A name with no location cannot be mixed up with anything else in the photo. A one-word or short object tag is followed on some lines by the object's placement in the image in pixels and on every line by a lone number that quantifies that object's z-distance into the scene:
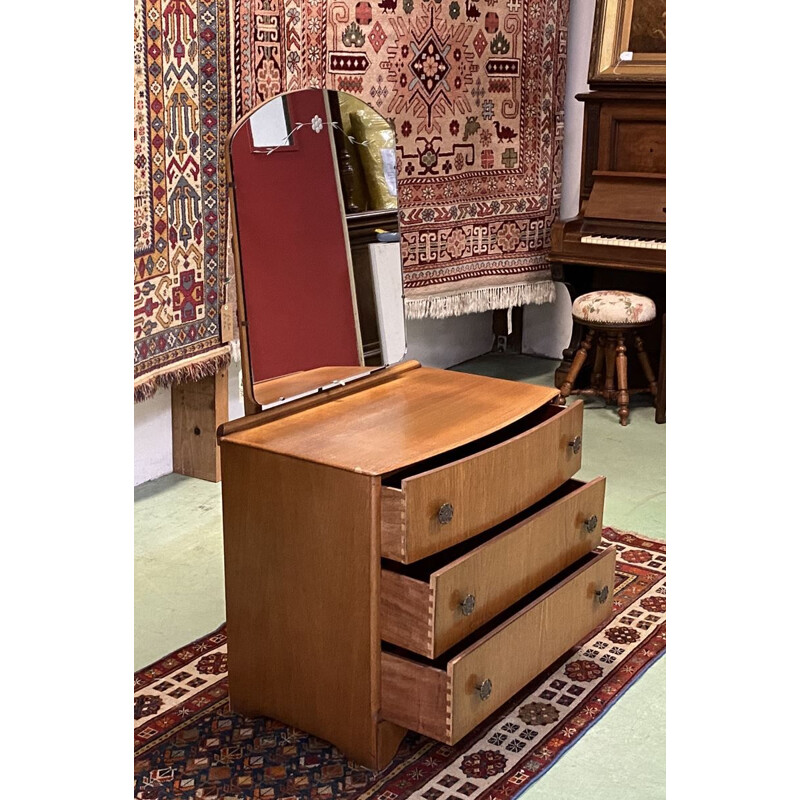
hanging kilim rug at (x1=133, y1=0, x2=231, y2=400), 3.00
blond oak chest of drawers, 1.88
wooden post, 3.57
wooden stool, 4.26
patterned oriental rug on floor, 1.97
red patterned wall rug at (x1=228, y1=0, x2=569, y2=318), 3.80
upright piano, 4.38
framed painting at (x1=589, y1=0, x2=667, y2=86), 4.38
